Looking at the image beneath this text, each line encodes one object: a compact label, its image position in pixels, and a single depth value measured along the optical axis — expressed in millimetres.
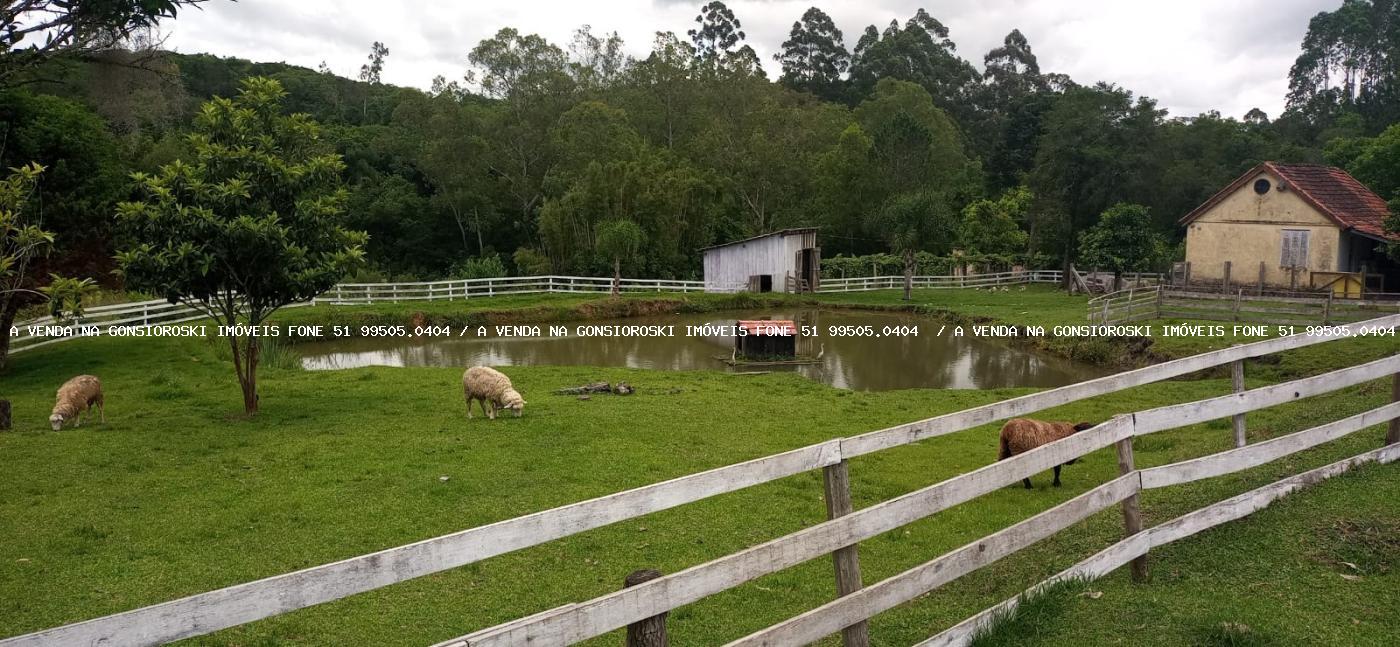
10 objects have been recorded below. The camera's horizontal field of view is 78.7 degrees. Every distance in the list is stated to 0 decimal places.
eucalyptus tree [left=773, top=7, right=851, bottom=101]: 87875
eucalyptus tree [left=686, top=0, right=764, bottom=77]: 88000
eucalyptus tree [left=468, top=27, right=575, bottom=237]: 50250
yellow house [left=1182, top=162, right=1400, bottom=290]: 26750
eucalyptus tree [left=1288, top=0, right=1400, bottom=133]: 63906
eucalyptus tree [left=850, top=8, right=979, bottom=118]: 81625
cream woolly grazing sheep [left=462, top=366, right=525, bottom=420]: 14148
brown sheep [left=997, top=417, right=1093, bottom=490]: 9180
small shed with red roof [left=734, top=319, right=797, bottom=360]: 23141
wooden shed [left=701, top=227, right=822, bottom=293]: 40531
